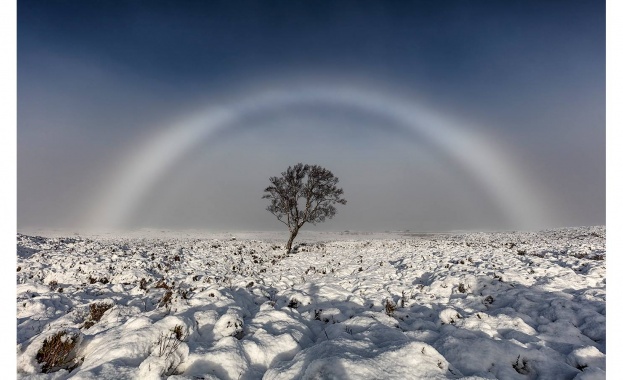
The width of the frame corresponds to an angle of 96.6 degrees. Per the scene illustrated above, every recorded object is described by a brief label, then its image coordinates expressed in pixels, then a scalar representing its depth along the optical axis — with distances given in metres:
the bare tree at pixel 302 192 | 31.30
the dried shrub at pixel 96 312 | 5.57
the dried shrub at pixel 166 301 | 6.60
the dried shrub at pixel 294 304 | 7.44
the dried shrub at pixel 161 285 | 9.25
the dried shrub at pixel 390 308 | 6.47
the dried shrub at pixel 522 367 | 3.79
